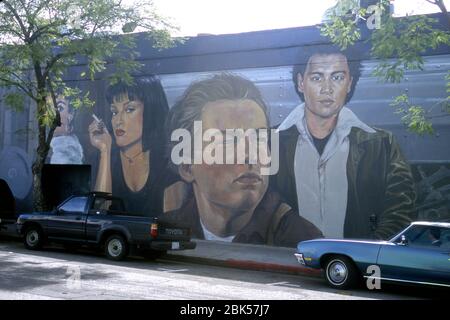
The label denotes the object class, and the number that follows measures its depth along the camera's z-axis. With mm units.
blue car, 9344
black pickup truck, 12703
